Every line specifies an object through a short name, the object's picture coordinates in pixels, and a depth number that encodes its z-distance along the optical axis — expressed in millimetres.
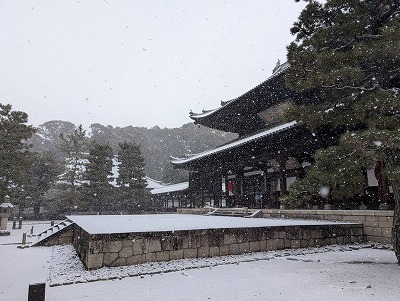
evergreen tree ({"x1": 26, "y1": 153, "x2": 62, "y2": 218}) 31719
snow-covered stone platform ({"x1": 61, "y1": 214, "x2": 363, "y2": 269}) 5633
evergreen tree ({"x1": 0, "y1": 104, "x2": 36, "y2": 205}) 20531
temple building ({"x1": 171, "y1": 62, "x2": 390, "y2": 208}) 12477
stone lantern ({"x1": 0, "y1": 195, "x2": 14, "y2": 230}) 17734
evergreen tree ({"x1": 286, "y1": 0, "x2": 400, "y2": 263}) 4973
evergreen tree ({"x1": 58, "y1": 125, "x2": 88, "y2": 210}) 29750
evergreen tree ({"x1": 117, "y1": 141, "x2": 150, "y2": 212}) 31047
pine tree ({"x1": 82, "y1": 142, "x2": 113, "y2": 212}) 28500
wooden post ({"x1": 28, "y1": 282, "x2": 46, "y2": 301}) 3377
